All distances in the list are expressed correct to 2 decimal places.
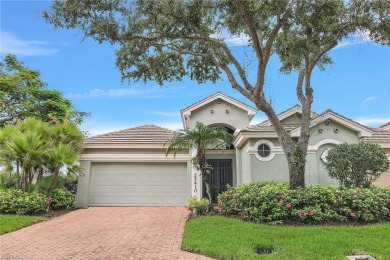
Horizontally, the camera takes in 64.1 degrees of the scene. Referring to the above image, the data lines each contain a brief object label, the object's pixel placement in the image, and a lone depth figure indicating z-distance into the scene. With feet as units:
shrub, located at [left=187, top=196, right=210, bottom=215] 41.13
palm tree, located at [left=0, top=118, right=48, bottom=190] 46.80
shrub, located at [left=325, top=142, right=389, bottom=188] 38.91
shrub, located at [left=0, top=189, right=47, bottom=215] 43.50
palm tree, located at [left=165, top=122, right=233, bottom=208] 43.60
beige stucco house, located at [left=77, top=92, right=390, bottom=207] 57.52
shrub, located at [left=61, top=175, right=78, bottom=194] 54.34
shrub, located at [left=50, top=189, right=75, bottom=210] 49.13
